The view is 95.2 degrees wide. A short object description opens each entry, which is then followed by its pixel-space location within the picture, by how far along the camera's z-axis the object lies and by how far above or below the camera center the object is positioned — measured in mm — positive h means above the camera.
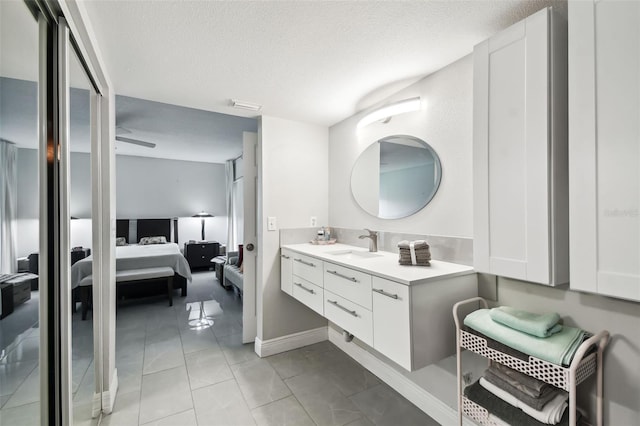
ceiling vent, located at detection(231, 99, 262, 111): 2418 +907
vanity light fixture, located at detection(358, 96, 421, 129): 1993 +730
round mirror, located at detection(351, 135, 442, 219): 2001 +269
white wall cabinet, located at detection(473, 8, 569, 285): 1172 +256
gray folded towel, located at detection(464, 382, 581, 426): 1167 -847
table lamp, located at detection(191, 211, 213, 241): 6775 -63
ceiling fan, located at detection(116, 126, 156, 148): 4105 +1162
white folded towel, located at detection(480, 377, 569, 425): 1117 -785
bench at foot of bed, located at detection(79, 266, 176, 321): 3871 -856
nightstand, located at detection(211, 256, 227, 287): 5132 -992
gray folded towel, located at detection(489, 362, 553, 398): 1174 -720
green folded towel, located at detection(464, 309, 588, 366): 1078 -517
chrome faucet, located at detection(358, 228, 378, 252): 2324 -228
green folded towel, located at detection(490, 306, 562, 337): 1160 -462
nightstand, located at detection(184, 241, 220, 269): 6301 -894
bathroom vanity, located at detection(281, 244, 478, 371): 1438 -499
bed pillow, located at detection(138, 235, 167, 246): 5898 -570
